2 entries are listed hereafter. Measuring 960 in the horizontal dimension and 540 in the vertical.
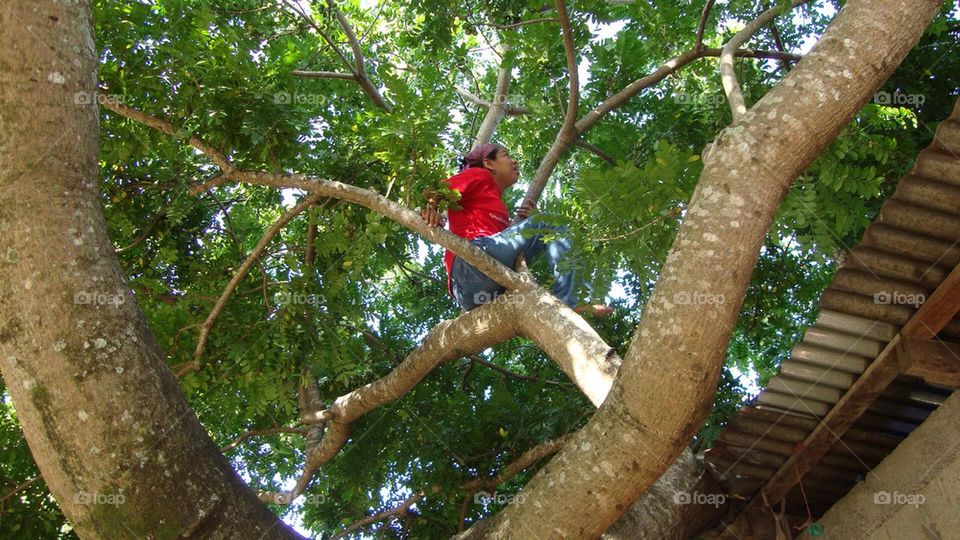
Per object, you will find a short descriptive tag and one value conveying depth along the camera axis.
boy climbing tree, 5.24
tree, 2.95
